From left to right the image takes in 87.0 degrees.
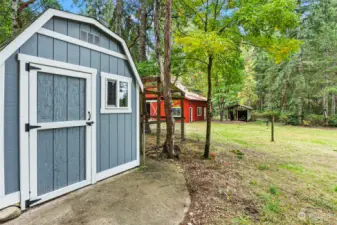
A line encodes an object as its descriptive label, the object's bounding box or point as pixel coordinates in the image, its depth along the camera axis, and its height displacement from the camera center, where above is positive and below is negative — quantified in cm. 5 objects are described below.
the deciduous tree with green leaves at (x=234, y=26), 418 +226
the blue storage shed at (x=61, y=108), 242 +8
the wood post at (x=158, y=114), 631 -7
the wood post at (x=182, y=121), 833 -44
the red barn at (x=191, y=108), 1826 +45
